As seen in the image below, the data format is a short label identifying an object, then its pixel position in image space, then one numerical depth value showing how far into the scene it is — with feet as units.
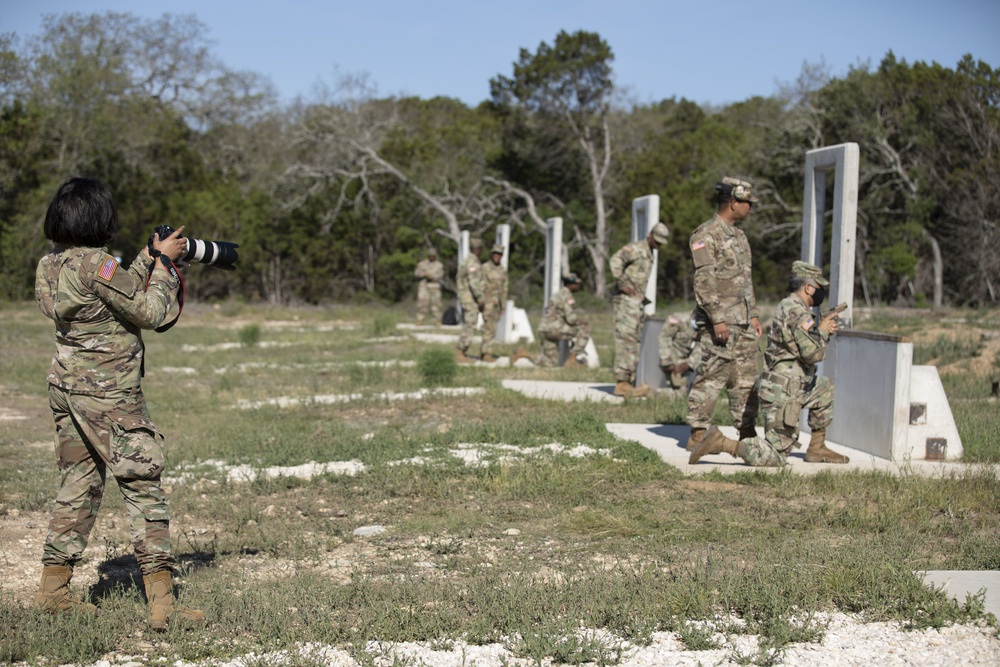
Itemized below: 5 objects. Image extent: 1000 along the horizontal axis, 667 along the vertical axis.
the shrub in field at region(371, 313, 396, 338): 72.77
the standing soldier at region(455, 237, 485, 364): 54.49
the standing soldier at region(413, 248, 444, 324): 84.89
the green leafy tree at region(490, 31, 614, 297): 105.60
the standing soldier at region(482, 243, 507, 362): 54.70
